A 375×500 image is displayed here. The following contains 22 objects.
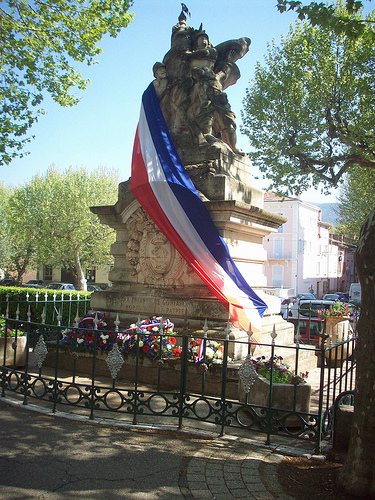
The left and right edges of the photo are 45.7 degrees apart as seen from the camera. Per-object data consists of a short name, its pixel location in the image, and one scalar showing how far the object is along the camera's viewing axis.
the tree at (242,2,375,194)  15.69
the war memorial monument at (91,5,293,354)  7.41
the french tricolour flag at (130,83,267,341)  6.73
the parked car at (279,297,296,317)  20.63
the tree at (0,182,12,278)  34.97
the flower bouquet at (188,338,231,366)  6.12
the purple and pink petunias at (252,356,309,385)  5.13
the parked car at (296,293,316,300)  33.42
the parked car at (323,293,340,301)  33.80
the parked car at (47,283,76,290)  31.71
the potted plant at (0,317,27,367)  7.51
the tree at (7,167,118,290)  29.84
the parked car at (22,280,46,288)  36.33
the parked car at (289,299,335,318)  14.12
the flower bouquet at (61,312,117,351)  7.15
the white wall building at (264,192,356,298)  46.75
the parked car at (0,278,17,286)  35.46
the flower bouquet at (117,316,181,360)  6.47
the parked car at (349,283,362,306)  32.81
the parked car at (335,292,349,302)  42.81
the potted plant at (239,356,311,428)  4.72
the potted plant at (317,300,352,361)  10.00
